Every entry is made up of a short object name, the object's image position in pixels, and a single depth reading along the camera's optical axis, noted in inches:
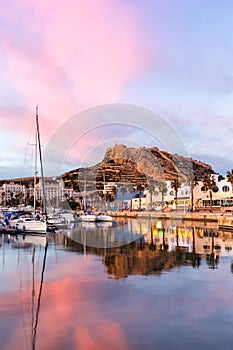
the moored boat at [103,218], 2829.7
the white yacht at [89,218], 2860.7
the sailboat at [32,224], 1706.4
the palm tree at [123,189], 5255.9
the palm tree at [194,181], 3712.1
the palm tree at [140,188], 4461.6
